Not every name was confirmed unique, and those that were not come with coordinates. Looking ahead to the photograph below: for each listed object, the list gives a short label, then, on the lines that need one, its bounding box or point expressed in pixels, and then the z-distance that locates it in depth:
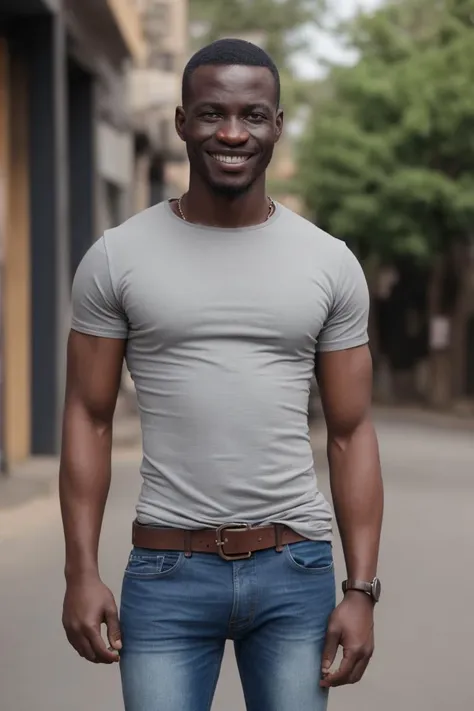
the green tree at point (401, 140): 32.06
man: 3.01
